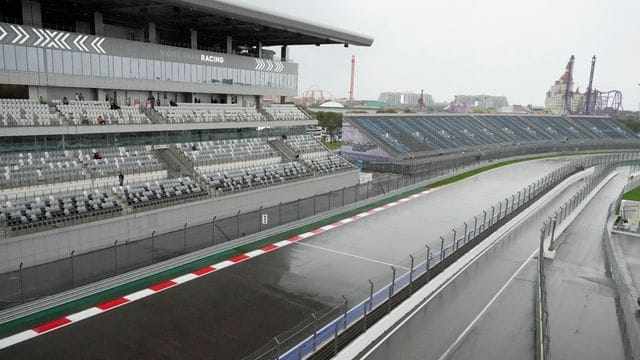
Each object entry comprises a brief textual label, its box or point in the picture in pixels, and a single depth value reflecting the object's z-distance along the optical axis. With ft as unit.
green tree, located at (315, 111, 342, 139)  275.78
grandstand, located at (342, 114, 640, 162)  171.42
